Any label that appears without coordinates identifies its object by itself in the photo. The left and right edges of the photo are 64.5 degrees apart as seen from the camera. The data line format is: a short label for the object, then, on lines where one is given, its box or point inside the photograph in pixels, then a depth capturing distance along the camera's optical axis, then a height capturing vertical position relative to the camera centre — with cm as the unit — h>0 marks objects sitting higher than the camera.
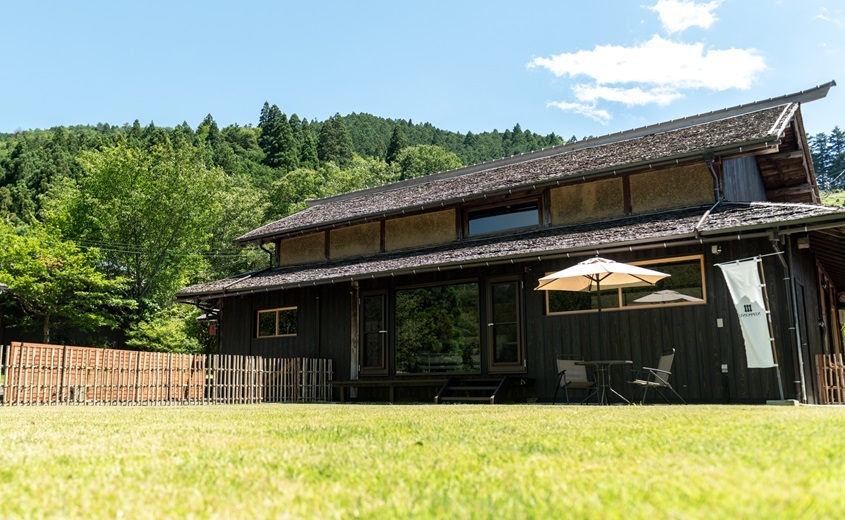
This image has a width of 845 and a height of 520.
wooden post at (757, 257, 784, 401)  936 +40
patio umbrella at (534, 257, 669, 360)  970 +100
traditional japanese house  1017 +143
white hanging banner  908 +39
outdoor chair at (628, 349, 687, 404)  952 -51
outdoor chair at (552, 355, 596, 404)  1032 -48
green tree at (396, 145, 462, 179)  4584 +1287
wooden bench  1288 -72
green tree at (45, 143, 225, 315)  3262 +666
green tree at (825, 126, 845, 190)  6456 +1769
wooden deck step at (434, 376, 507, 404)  1190 -80
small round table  959 -57
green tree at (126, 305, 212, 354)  2841 +76
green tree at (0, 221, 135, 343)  2731 +290
